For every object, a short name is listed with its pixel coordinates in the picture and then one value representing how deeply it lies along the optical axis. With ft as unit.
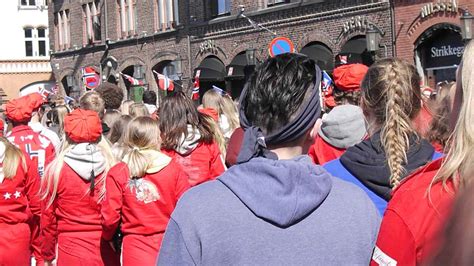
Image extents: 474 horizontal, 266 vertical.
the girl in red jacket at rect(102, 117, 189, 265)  18.34
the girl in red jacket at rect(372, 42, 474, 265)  6.34
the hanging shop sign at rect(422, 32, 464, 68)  62.64
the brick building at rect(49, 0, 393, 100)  71.97
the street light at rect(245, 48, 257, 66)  82.33
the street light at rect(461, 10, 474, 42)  55.16
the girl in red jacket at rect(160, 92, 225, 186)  21.66
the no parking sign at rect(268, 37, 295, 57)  66.37
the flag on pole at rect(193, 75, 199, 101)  58.00
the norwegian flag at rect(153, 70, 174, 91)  63.46
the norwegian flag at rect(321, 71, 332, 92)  22.93
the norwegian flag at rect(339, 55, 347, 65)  67.56
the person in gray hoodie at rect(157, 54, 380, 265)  8.11
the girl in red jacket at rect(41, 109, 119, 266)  20.45
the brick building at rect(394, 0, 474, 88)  61.57
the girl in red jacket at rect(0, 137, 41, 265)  21.88
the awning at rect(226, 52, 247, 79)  84.23
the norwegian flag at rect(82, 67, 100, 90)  95.54
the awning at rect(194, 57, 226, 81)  88.58
